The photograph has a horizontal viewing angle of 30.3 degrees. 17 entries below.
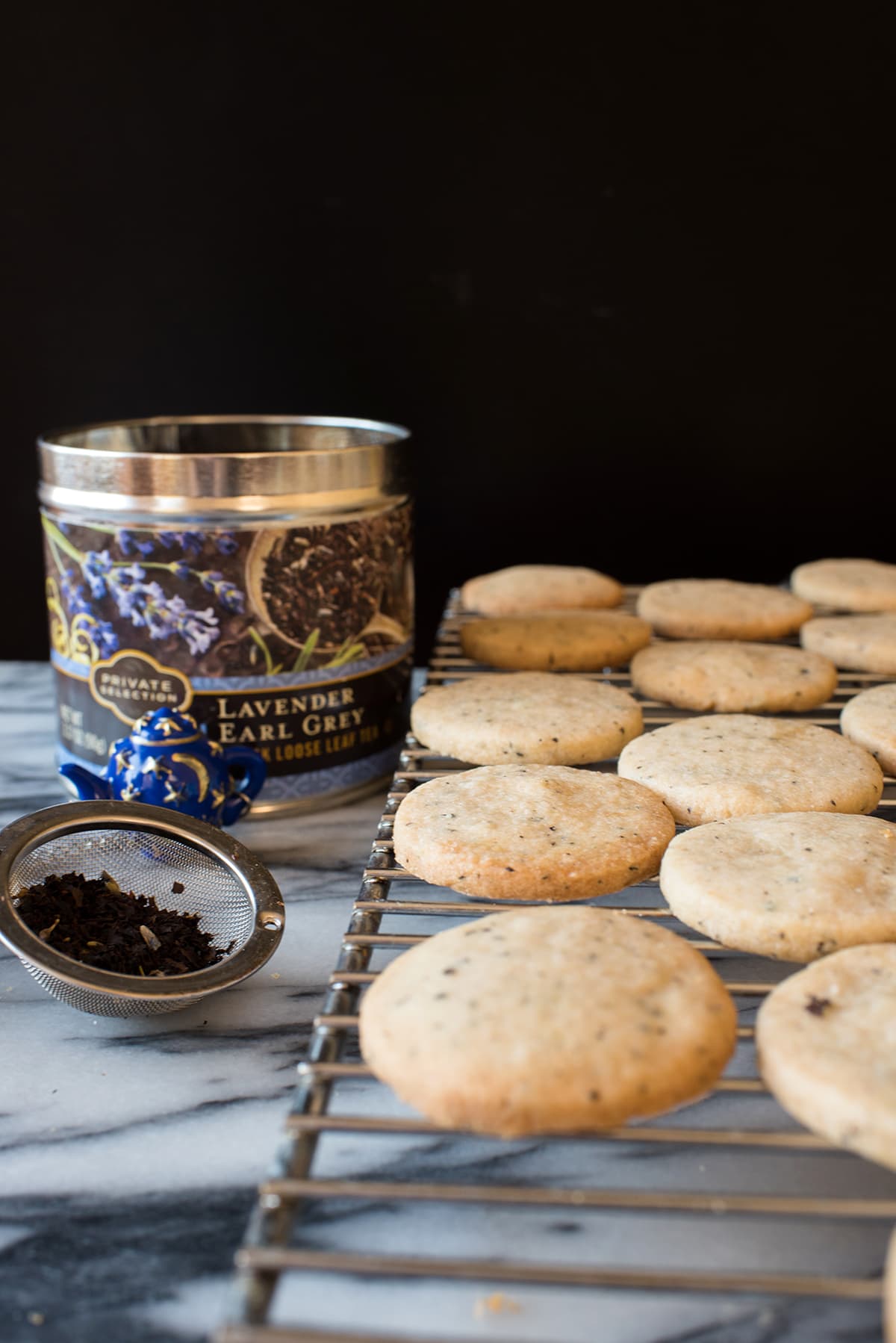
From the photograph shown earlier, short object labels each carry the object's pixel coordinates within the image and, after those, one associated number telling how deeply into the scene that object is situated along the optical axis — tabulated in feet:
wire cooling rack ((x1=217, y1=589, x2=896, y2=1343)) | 0.77
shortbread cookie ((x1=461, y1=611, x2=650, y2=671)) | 1.55
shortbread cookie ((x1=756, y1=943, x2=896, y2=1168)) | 0.87
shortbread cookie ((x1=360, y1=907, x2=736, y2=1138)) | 0.89
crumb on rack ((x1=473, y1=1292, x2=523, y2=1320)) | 0.87
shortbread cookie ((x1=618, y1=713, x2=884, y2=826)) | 1.22
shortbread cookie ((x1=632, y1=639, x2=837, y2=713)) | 1.46
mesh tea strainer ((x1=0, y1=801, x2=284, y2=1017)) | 1.03
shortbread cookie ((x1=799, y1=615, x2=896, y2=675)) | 1.54
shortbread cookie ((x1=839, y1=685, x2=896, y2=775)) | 1.32
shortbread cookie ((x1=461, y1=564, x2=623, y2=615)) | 1.72
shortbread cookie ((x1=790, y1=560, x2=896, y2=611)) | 1.69
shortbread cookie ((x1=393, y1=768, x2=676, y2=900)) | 1.10
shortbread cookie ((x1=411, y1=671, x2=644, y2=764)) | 1.31
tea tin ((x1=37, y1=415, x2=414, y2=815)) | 1.29
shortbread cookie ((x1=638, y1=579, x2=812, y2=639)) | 1.64
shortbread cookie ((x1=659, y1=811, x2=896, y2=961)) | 1.03
